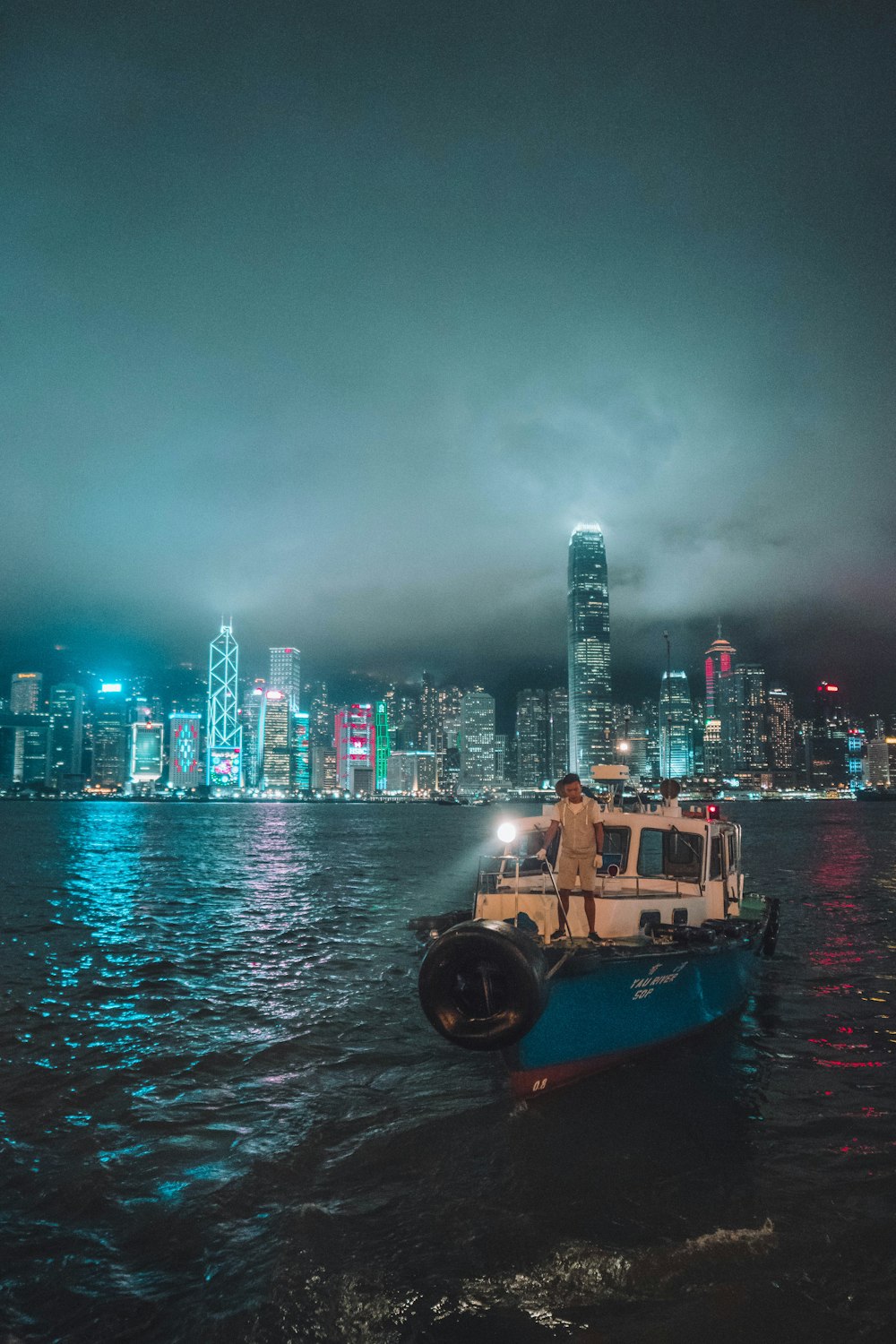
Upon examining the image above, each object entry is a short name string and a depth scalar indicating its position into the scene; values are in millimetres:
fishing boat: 7398
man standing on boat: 9234
